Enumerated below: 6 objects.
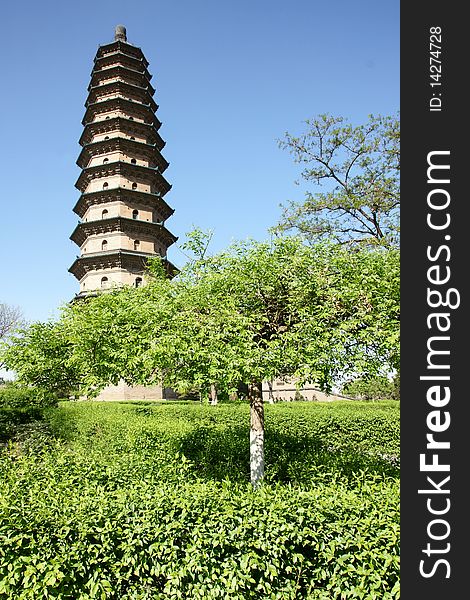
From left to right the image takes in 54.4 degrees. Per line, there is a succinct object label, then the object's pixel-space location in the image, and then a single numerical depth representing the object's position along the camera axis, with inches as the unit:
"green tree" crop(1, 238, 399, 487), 224.1
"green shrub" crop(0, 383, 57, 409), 1013.2
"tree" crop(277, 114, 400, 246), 717.3
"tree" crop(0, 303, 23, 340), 2075.4
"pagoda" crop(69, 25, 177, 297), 1234.0
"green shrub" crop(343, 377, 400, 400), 242.4
